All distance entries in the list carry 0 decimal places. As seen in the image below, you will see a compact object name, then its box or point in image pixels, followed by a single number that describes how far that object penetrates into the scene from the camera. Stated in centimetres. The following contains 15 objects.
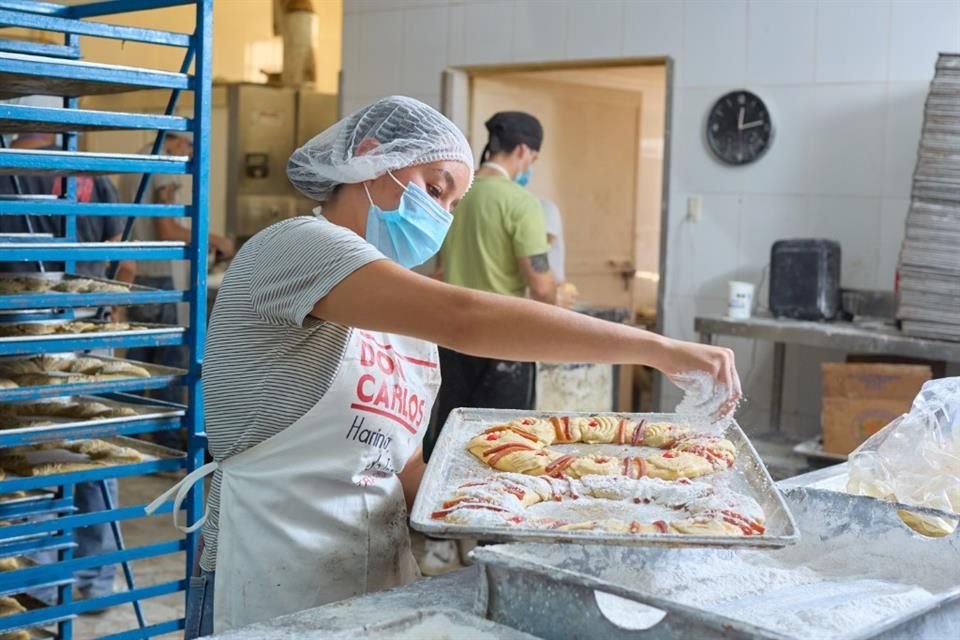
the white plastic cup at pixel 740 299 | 430
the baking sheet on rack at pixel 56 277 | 286
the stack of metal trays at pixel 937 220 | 372
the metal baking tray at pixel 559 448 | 133
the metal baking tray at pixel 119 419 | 255
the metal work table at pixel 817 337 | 379
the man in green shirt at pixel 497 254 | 421
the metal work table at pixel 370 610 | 136
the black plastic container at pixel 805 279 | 418
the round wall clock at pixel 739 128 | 457
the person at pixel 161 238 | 586
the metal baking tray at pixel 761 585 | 125
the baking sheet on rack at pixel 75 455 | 278
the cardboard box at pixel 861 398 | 376
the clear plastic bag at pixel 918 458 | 190
